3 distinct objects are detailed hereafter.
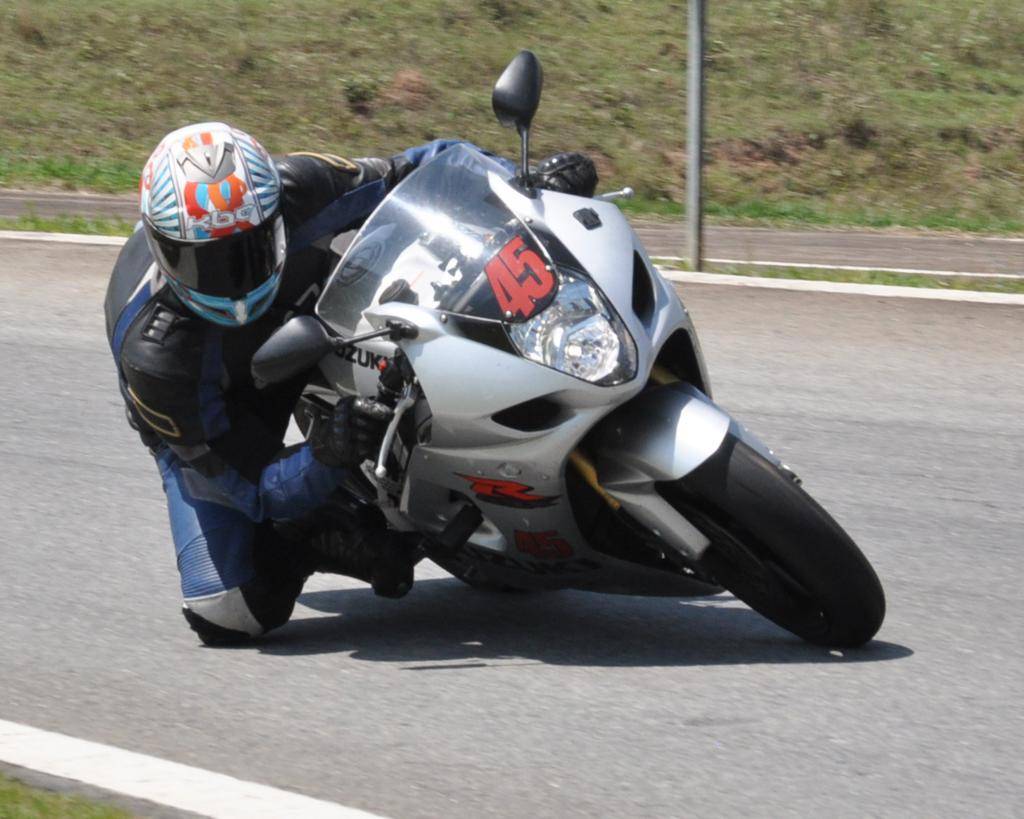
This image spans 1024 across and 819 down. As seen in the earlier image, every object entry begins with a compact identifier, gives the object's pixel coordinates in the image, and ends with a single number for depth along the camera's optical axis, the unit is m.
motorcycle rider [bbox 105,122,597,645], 8.57
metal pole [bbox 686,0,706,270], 19.56
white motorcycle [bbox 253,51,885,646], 8.12
